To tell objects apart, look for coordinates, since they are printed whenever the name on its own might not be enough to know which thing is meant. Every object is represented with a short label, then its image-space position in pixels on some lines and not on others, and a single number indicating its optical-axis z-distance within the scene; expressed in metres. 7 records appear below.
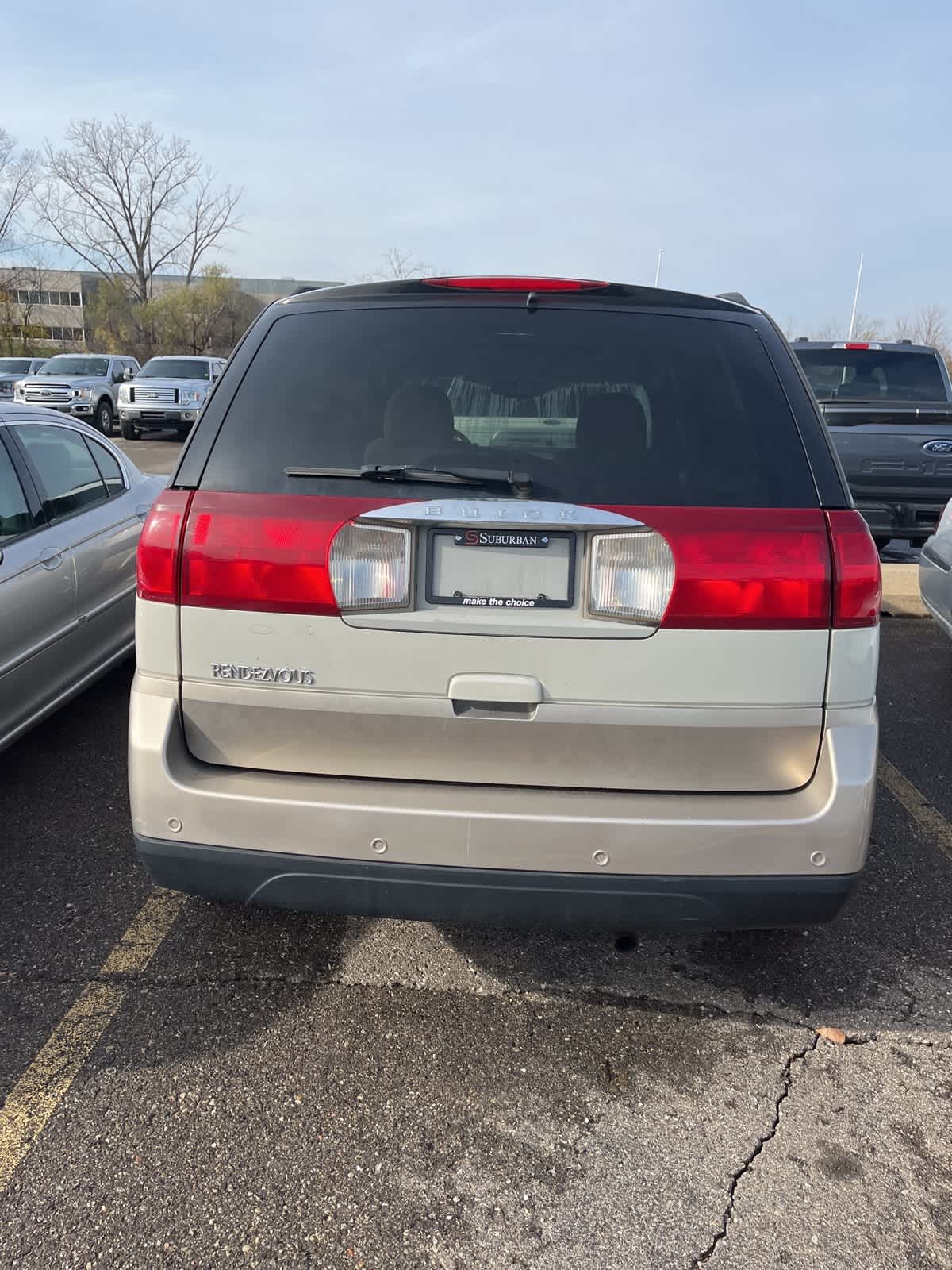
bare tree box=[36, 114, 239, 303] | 54.78
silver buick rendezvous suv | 2.12
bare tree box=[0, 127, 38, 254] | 48.31
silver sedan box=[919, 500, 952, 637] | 5.26
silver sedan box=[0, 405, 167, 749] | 3.92
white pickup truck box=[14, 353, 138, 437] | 21.56
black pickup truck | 7.27
